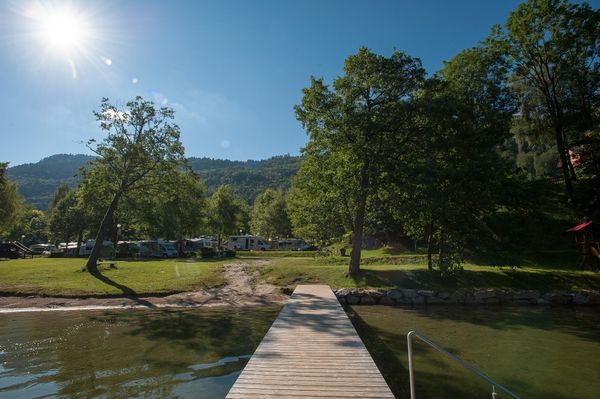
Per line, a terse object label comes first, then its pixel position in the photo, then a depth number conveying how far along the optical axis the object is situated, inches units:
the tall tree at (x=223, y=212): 2412.6
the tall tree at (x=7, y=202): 1776.8
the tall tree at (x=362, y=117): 844.6
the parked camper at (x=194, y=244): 2375.7
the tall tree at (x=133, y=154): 1040.2
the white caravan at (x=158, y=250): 1884.8
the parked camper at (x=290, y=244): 2463.1
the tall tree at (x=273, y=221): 2901.1
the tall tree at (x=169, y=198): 1082.1
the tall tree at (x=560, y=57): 1021.8
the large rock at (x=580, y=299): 760.3
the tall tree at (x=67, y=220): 2316.7
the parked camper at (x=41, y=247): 3095.5
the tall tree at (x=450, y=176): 789.2
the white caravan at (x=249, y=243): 2325.3
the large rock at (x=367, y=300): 767.1
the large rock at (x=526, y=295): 776.9
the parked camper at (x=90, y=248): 1825.8
